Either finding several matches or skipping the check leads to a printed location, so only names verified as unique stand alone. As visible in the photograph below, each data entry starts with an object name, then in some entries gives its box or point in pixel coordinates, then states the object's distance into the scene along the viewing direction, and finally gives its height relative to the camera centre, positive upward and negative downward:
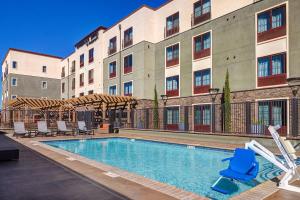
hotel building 16.42 +3.92
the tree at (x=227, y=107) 17.37 -0.52
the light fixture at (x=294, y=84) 14.92 +0.92
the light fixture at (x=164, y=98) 24.39 +0.17
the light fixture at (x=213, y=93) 19.54 +0.52
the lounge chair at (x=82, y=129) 20.48 -2.32
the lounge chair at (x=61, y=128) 19.98 -2.19
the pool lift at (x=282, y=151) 5.72 -1.26
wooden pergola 24.11 -0.23
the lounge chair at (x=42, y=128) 18.37 -2.04
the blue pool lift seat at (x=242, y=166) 6.03 -1.64
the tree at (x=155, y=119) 23.48 -1.76
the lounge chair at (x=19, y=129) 16.98 -1.94
